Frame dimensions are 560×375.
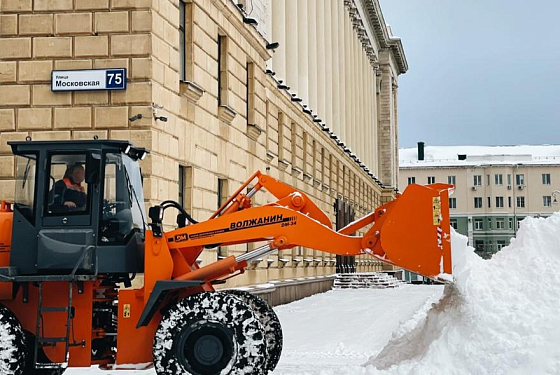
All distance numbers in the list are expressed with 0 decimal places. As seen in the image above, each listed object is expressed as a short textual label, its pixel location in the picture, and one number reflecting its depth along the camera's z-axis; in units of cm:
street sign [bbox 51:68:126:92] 1555
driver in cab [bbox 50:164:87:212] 856
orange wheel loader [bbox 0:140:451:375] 800
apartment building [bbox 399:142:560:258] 10319
